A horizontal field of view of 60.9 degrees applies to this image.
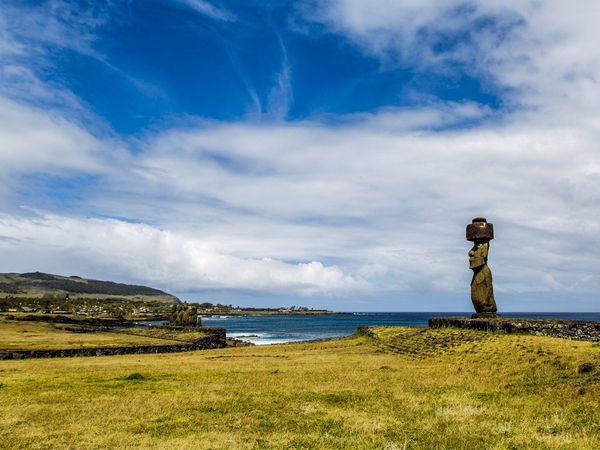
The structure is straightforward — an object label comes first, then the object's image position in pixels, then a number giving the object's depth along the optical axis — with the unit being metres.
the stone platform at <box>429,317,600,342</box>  33.50
